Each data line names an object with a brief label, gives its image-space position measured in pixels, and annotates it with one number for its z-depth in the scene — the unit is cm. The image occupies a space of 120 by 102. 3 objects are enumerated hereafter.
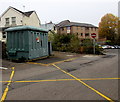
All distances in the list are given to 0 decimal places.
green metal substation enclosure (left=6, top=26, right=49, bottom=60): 834
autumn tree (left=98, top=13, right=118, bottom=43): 4084
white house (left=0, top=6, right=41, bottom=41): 2215
